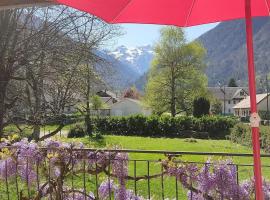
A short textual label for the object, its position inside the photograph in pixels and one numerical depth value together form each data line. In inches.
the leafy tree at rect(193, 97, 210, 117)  1503.4
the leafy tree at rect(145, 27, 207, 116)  1593.3
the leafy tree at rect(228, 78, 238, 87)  3998.0
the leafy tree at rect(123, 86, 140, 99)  3171.8
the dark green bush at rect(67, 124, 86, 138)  1069.8
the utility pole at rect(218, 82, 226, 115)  3532.5
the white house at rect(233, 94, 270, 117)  2690.7
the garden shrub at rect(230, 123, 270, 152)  756.3
